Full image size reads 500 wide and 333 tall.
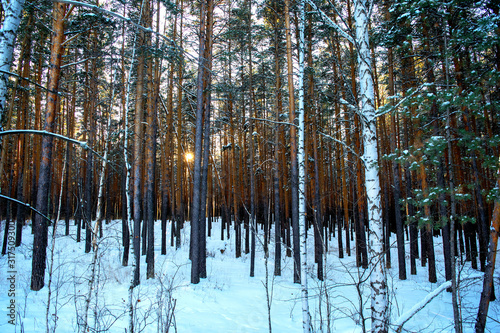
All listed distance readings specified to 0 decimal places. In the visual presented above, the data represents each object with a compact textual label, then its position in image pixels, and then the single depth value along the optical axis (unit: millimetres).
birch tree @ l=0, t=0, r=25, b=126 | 2117
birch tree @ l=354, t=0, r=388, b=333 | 3863
